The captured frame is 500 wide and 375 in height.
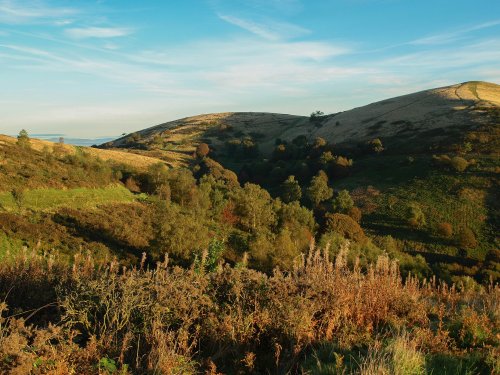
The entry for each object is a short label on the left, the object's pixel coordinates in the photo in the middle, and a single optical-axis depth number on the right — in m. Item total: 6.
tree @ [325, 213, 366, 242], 46.62
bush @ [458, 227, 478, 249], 46.22
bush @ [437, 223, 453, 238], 48.62
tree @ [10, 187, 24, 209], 32.66
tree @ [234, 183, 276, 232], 47.86
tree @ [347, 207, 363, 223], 53.94
